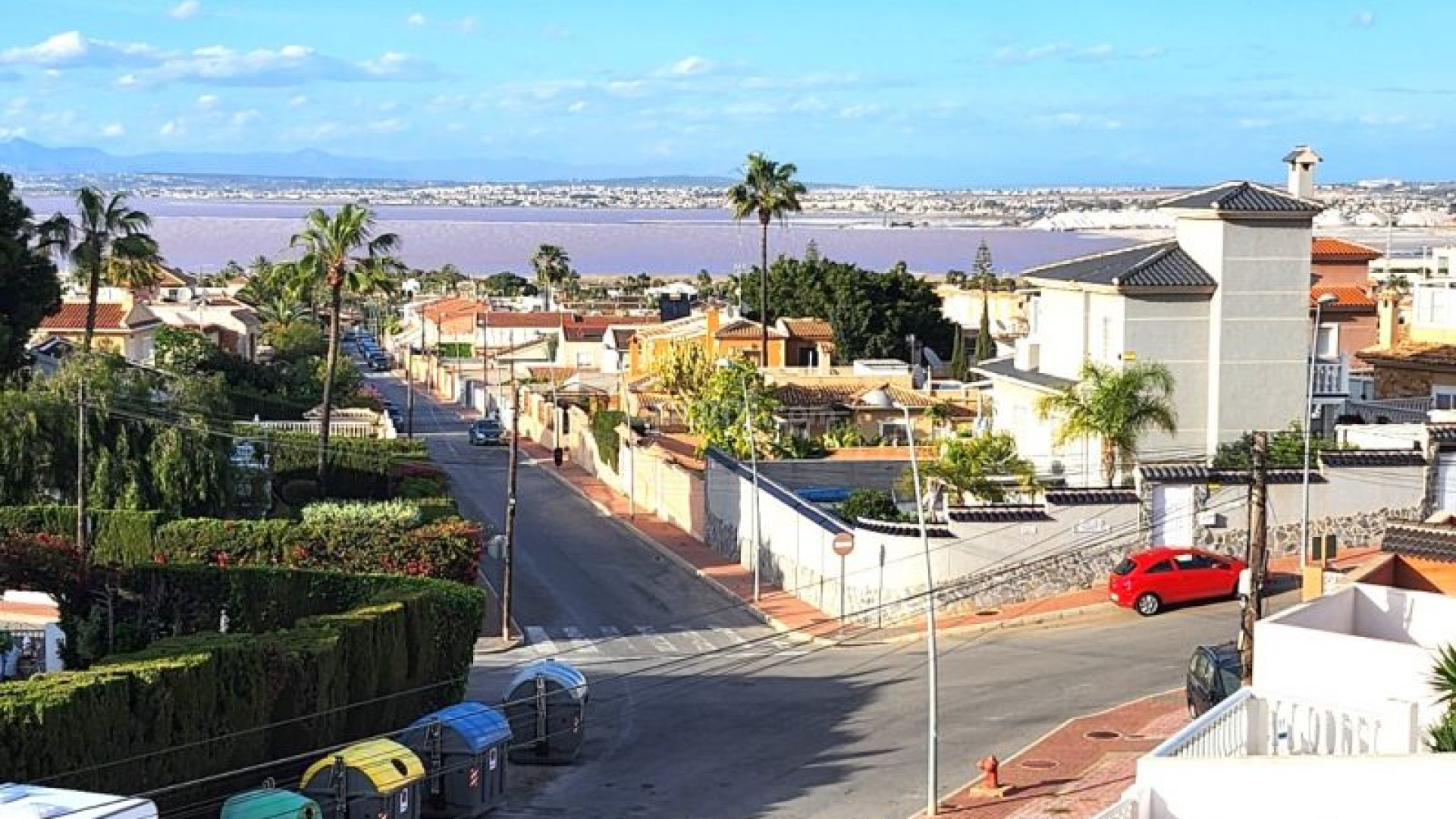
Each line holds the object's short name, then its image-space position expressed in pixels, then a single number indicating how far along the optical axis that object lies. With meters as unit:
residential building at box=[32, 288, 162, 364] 83.44
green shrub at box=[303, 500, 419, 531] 43.97
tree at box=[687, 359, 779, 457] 63.75
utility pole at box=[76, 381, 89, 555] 43.31
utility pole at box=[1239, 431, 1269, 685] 28.94
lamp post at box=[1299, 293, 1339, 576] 44.38
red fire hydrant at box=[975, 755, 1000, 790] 28.84
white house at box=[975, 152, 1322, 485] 50.58
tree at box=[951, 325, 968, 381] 94.56
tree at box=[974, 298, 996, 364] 98.69
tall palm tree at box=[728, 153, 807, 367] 94.31
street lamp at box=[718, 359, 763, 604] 48.53
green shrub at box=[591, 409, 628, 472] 72.00
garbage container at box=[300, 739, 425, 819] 27.05
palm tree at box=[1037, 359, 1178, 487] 48.56
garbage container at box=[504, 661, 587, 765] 32.88
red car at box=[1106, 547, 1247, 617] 41.88
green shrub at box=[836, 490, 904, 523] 48.84
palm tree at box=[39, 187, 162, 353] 65.56
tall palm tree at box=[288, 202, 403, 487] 55.22
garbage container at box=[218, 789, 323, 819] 25.53
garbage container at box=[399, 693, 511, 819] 29.39
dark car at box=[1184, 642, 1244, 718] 30.58
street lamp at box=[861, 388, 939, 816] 27.97
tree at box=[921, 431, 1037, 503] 47.66
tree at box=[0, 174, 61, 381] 58.06
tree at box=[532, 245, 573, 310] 157.38
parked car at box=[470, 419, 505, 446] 87.81
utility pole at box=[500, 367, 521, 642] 43.81
